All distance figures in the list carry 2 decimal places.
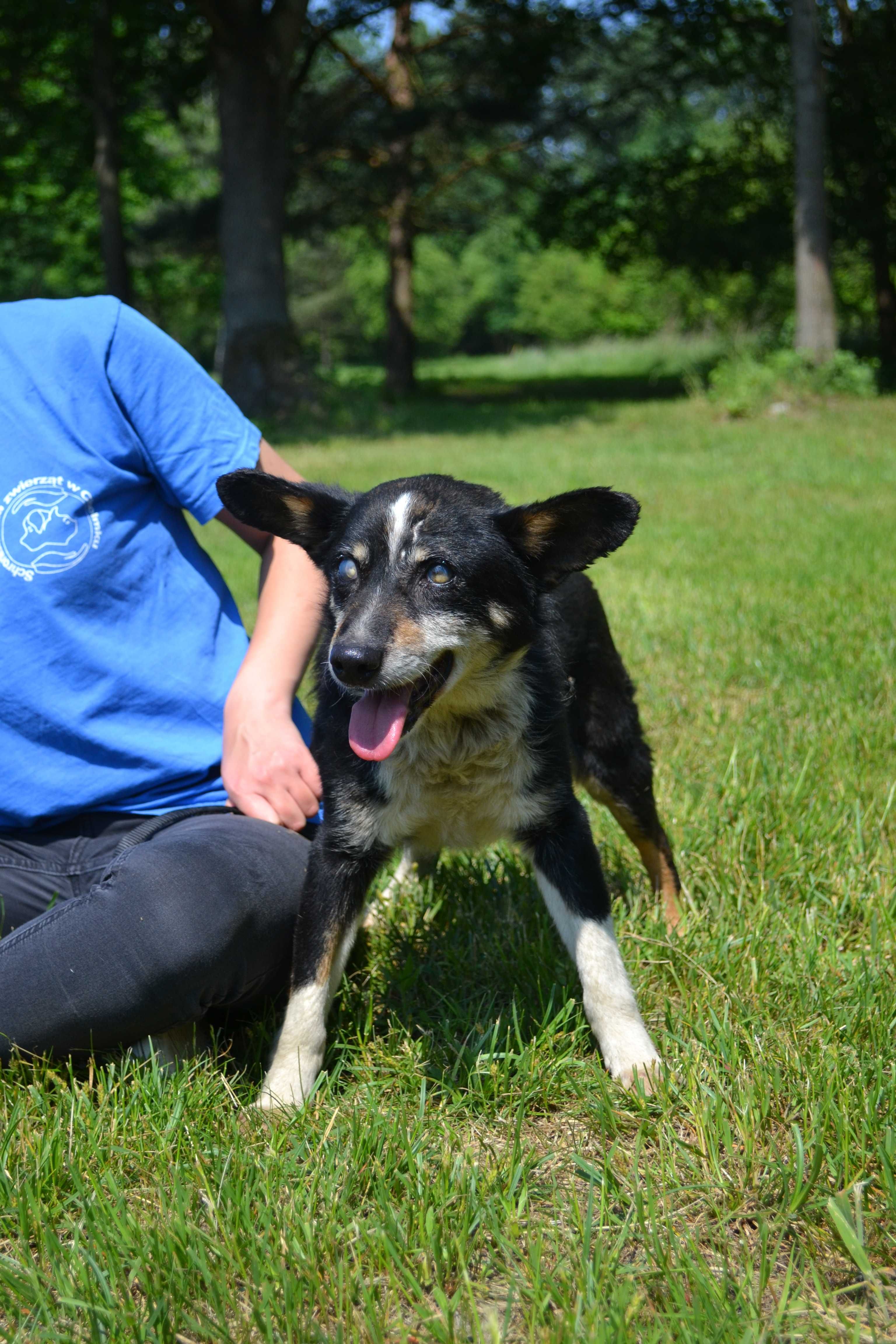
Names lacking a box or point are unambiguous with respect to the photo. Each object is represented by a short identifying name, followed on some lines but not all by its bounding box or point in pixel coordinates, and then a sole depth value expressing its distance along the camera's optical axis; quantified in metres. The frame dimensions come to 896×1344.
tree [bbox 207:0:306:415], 15.51
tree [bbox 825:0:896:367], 19.58
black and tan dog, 2.22
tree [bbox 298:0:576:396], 20.84
